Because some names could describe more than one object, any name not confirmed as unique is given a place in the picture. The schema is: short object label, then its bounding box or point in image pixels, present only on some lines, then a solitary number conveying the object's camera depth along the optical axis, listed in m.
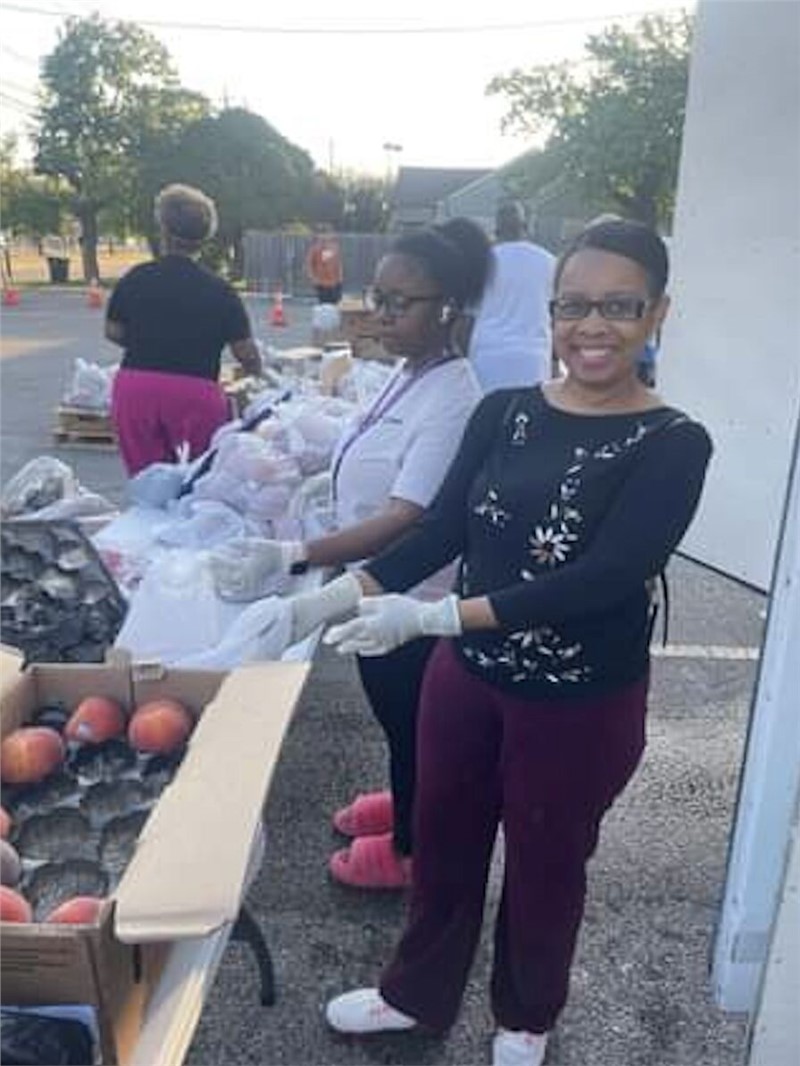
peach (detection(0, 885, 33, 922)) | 1.21
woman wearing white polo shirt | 1.74
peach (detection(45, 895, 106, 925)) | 1.21
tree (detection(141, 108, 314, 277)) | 25.80
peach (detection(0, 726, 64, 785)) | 1.60
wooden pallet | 6.28
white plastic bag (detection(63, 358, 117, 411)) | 6.26
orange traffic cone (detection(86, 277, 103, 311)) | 17.34
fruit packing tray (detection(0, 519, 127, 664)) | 2.01
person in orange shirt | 11.43
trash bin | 25.58
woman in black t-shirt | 3.23
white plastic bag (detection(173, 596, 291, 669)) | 1.71
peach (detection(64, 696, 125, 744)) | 1.67
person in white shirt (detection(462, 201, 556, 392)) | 3.88
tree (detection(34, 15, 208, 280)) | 26.48
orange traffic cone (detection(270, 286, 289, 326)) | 13.98
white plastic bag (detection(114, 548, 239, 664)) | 1.90
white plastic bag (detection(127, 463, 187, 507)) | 2.80
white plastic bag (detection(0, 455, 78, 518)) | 2.80
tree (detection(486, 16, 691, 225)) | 19.83
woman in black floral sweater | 1.32
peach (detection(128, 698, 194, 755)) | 1.65
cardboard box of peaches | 1.12
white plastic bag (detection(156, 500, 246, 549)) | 2.48
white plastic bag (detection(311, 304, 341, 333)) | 7.94
